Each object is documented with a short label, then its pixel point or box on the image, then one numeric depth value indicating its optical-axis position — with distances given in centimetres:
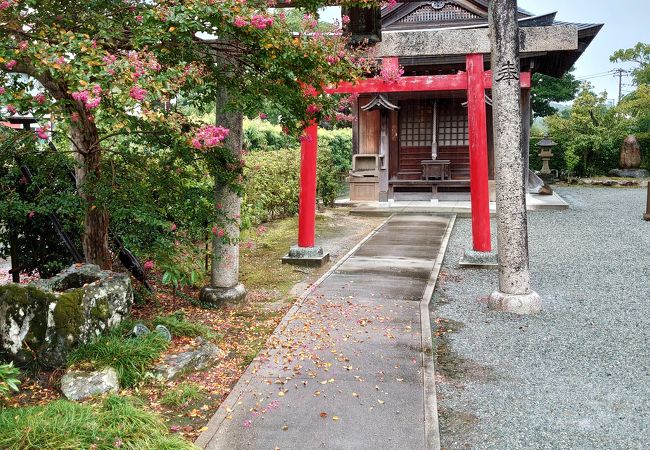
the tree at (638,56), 3602
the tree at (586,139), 2545
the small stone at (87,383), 391
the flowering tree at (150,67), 358
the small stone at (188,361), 438
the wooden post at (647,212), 1337
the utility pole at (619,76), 5906
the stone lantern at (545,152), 2415
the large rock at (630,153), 2517
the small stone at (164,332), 482
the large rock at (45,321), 415
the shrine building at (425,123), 1546
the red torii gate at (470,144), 858
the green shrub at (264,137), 1867
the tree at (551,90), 3209
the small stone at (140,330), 470
